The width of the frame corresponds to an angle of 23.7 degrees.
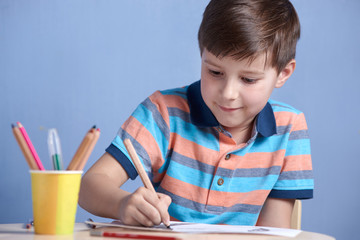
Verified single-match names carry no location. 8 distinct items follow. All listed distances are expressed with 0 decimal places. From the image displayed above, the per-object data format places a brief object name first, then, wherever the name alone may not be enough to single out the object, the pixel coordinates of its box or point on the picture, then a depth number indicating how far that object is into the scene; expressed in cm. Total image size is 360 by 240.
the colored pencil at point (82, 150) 108
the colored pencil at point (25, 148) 108
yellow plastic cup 109
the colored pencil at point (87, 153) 109
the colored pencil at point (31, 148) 109
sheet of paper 116
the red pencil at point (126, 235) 108
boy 139
